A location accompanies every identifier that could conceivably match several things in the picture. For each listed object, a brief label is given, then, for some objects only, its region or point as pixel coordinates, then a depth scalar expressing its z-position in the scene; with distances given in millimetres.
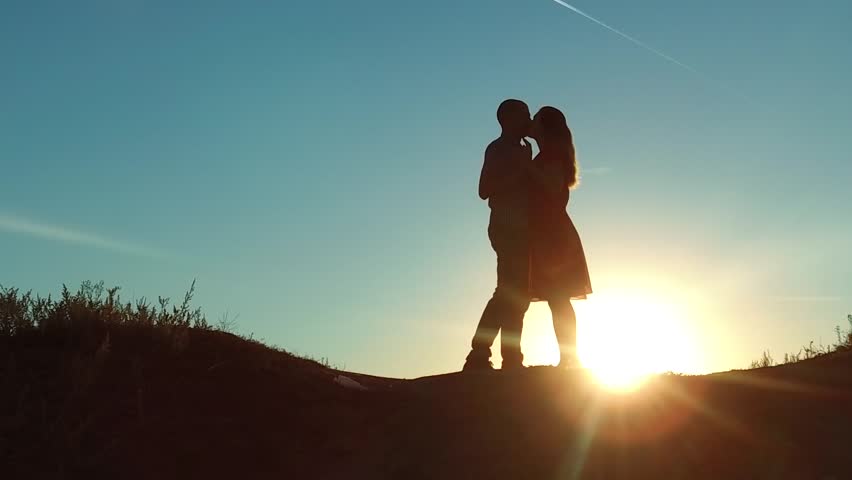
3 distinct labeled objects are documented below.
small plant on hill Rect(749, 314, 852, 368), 9993
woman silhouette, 7926
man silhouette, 7734
